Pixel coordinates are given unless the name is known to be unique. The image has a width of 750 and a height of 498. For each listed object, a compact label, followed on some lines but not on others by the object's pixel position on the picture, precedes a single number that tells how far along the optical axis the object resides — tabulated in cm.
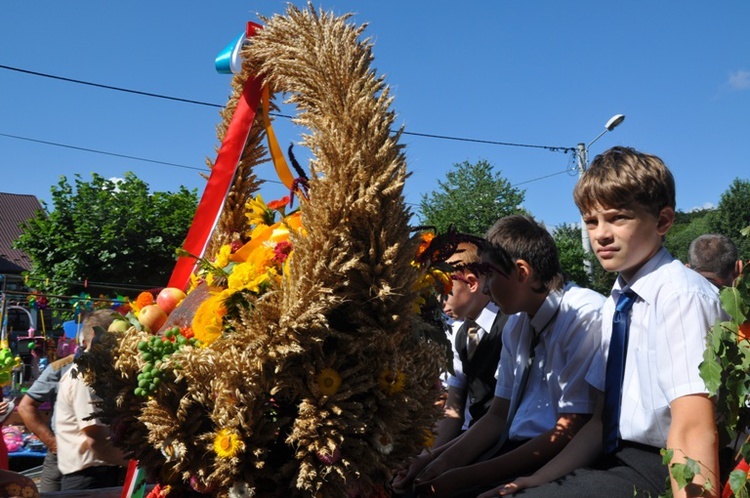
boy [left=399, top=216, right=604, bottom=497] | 237
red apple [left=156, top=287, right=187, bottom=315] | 209
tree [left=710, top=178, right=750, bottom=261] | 2592
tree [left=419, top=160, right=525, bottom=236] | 2156
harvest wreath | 153
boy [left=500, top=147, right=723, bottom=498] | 179
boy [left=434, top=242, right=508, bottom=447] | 314
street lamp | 1576
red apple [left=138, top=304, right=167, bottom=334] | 198
